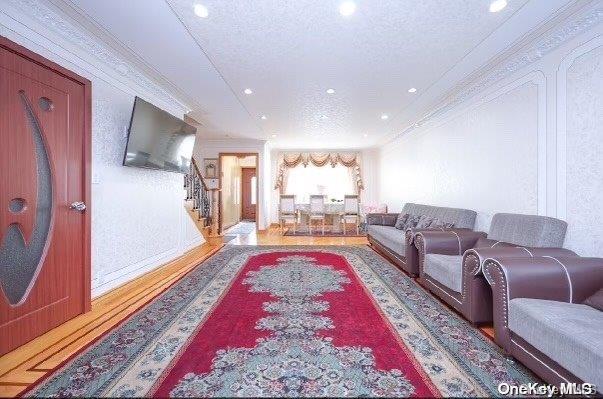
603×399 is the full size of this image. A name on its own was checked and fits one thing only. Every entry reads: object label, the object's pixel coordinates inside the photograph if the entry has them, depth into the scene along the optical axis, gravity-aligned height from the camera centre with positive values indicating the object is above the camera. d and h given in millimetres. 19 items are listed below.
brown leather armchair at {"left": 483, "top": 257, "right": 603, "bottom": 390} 1380 -676
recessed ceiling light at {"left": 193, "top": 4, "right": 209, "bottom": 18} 2350 +1572
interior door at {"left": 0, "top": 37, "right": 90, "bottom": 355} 2070 +10
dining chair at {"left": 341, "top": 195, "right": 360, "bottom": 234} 8047 -259
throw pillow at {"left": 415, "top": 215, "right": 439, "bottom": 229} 4471 -400
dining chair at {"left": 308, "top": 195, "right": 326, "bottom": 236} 8008 -203
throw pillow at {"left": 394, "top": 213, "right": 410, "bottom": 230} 5461 -479
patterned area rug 1610 -1066
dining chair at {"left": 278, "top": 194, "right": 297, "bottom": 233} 8148 -295
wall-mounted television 3422 +787
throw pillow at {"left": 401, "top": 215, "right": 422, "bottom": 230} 5086 -437
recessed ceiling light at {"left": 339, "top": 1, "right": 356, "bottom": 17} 2301 +1558
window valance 9705 +1226
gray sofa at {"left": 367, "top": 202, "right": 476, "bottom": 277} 3783 -608
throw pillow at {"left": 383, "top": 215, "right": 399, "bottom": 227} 6128 -500
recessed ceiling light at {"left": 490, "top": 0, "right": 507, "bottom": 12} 2275 +1557
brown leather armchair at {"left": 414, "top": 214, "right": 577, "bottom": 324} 2316 -574
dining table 8180 -546
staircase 6305 -198
